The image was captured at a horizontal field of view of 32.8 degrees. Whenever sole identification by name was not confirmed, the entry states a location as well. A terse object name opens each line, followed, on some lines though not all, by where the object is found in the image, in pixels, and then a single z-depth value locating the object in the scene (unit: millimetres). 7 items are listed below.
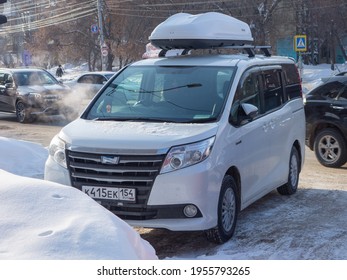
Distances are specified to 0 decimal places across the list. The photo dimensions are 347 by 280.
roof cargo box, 7152
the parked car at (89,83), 20328
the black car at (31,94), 17750
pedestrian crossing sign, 21797
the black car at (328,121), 9758
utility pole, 41594
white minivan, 5230
